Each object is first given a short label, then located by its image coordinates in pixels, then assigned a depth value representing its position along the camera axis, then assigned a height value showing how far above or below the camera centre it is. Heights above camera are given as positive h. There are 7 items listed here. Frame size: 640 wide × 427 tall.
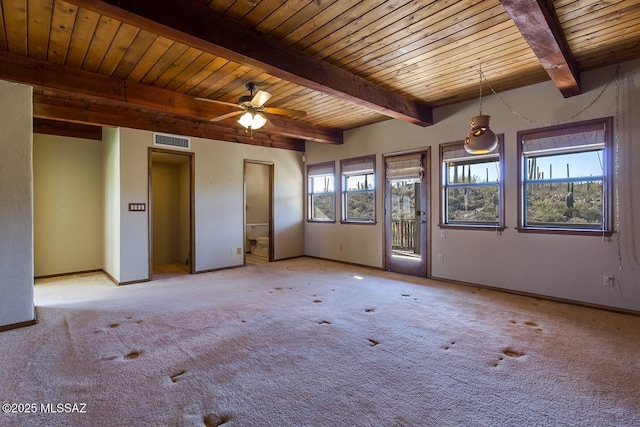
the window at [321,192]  6.82 +0.46
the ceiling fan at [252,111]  3.79 +1.27
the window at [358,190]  6.08 +0.46
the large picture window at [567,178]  3.62 +0.41
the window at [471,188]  4.45 +0.36
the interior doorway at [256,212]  7.91 +0.04
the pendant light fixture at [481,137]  3.68 +0.88
